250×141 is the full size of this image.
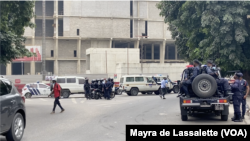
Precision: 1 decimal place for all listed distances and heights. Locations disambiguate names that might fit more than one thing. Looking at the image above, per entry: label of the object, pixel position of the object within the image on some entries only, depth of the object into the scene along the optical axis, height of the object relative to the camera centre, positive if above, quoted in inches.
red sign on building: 2361.5 +114.8
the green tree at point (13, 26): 657.0 +92.4
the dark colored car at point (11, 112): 327.6 -42.8
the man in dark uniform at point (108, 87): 1089.3 -56.0
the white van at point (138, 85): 1321.4 -60.1
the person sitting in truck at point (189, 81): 497.7 -17.1
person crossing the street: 662.0 -41.5
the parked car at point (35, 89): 1311.5 -74.8
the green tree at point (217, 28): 935.0 +118.5
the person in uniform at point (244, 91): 484.4 -31.2
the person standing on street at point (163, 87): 1028.4 -53.9
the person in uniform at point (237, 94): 478.3 -34.9
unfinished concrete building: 2780.5 +332.3
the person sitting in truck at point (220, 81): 494.0 -17.1
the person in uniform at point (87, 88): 1166.6 -63.8
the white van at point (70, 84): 1283.2 -56.7
